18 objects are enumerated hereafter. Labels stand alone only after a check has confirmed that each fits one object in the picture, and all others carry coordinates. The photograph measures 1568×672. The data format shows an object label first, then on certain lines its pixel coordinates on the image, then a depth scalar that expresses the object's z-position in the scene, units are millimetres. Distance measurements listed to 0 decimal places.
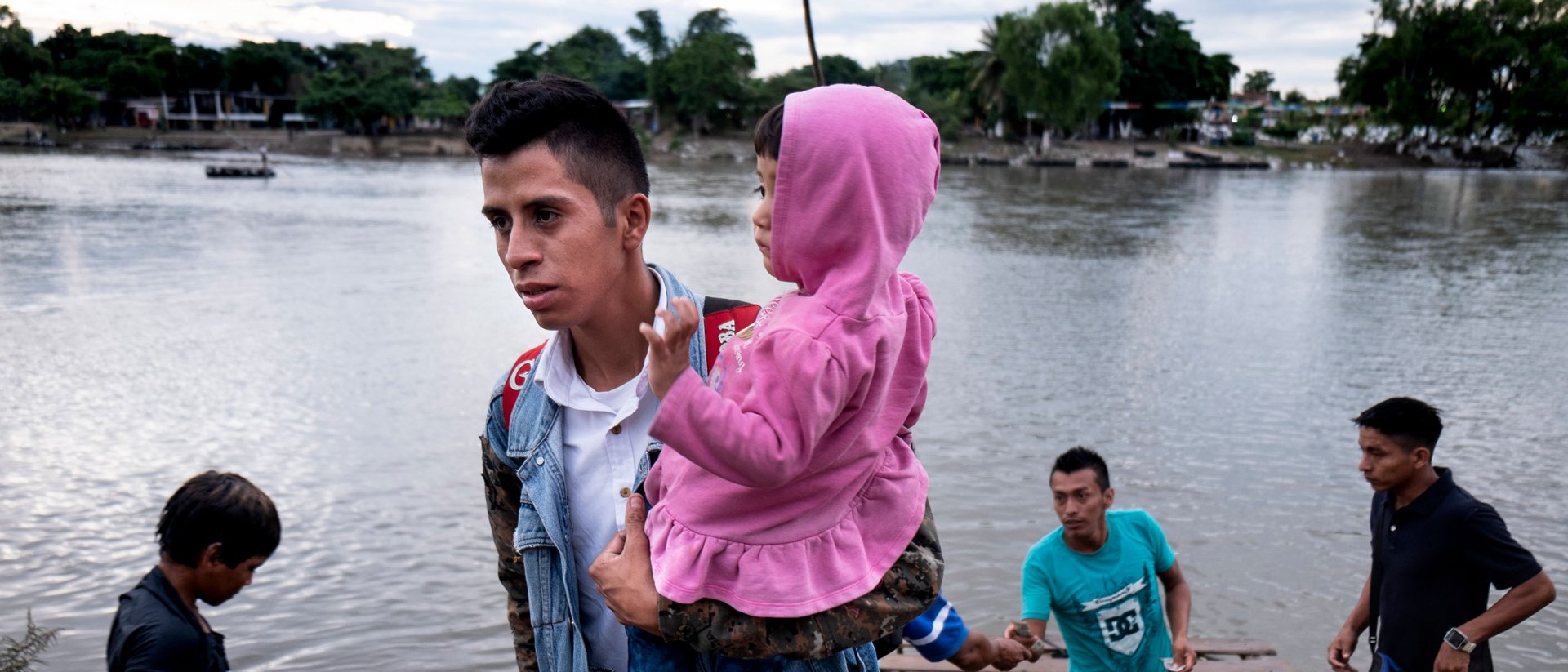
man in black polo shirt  3410
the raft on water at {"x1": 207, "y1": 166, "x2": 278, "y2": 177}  41969
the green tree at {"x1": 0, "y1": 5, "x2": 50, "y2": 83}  83188
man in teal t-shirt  3758
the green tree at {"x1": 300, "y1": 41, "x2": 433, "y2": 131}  77500
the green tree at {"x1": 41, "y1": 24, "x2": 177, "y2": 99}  79062
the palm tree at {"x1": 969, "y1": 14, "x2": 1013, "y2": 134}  69938
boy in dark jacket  2596
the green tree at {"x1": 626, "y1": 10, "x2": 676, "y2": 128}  92188
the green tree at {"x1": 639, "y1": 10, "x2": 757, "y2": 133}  74250
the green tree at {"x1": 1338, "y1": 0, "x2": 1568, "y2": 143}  58500
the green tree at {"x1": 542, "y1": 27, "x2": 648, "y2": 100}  86125
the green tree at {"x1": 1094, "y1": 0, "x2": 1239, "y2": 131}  73375
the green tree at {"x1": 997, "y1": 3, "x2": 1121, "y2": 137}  65062
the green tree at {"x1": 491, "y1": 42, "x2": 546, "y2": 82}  86500
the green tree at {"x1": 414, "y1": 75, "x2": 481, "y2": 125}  80750
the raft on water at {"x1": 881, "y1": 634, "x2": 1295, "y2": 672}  4836
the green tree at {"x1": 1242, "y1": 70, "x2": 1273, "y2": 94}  122912
